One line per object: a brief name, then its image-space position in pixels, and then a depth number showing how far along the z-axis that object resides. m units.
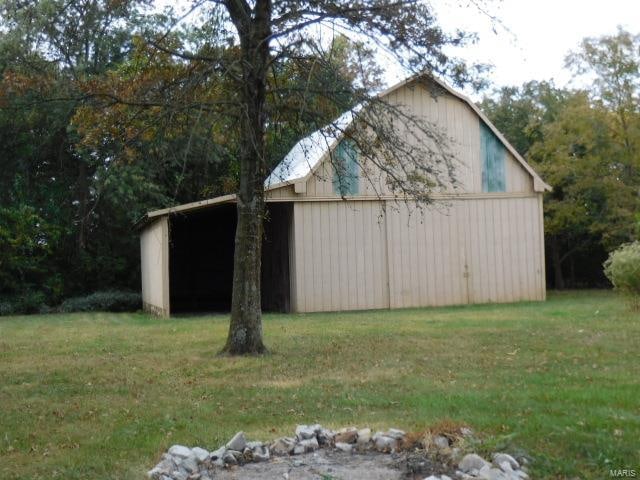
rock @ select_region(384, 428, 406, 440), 5.95
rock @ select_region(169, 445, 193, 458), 5.61
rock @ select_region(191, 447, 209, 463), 5.57
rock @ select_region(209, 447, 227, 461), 5.64
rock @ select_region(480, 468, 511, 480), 5.06
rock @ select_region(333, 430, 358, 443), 6.01
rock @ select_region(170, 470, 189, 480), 5.28
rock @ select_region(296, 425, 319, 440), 6.01
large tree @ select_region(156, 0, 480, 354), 10.30
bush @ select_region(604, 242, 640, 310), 15.44
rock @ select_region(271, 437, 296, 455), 5.83
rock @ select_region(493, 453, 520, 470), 5.42
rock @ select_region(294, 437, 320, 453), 5.86
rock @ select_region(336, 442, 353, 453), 5.88
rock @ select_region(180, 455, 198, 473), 5.41
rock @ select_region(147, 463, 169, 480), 5.29
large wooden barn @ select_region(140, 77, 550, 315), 20.20
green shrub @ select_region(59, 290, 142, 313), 25.33
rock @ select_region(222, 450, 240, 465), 5.63
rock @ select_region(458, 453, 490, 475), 5.26
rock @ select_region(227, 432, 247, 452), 5.77
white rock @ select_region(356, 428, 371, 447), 5.96
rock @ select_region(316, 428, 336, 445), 6.02
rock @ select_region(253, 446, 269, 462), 5.71
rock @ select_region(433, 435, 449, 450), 5.71
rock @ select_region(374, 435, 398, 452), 5.84
